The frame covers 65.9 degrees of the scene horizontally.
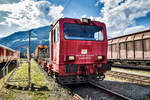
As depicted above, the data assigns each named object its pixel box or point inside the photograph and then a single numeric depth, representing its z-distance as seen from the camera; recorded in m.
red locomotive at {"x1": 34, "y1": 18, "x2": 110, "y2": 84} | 5.24
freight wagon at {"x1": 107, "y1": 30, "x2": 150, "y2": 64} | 10.12
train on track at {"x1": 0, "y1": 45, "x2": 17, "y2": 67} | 15.29
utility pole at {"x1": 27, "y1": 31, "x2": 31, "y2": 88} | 6.01
